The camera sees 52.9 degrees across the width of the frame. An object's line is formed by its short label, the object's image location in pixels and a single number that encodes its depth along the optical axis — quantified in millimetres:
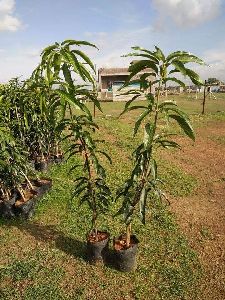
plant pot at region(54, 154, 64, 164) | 7897
